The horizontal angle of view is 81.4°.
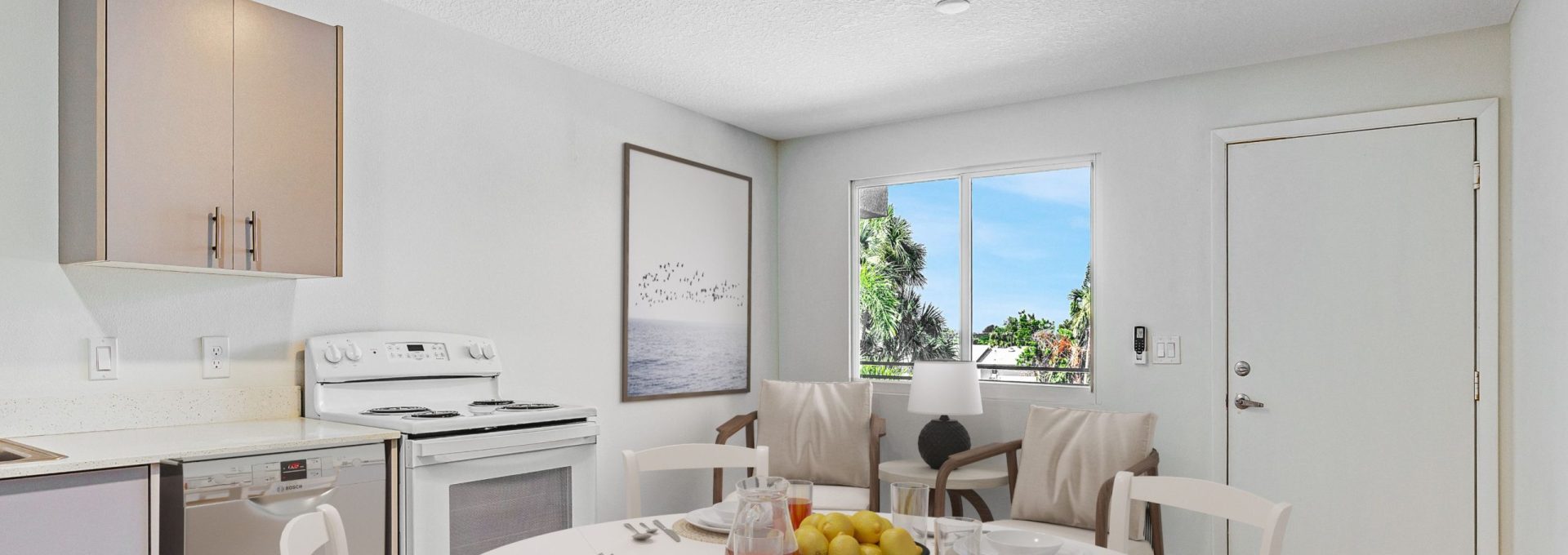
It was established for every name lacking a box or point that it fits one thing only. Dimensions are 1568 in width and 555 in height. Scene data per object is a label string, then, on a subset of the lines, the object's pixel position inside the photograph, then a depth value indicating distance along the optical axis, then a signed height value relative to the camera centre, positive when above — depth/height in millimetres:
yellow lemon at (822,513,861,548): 1464 -407
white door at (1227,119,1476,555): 3234 -207
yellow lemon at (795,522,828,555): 1396 -408
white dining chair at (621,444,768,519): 2391 -505
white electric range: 2500 -474
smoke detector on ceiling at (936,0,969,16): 2955 +885
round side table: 3680 -836
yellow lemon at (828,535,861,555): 1371 -407
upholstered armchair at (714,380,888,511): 3957 -697
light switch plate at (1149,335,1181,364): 3758 -295
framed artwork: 4062 -14
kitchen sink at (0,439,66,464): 1938 -394
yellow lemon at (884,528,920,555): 1384 -406
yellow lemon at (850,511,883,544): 1470 -407
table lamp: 3910 -541
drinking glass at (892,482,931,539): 1475 -376
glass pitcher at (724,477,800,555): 1253 -349
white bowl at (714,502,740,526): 1861 -488
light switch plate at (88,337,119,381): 2393 -223
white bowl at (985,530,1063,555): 1610 -493
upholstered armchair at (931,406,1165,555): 3256 -699
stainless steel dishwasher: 2049 -537
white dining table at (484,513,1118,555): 1694 -512
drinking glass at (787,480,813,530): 1591 -395
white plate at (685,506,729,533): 1815 -494
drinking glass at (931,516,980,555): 1337 -384
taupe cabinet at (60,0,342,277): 2207 +357
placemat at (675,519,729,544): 1773 -510
